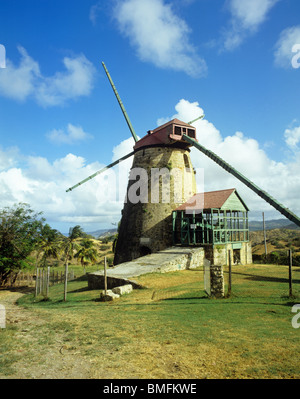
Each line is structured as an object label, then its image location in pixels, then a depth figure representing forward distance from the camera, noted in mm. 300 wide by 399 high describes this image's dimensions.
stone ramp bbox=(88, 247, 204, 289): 17562
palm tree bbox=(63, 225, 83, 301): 37844
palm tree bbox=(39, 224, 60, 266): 33962
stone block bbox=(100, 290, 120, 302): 13330
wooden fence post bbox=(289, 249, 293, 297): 10732
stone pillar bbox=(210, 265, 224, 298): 11414
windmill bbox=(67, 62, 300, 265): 28719
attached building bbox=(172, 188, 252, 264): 24797
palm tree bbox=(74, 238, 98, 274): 36375
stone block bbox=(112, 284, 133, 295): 14228
